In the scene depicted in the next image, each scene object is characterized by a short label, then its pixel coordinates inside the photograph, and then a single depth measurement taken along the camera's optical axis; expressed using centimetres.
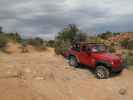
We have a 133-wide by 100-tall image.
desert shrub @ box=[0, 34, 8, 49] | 1108
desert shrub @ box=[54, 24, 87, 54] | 1133
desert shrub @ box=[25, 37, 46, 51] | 1174
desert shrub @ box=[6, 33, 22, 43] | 1375
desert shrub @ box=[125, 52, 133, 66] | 729
